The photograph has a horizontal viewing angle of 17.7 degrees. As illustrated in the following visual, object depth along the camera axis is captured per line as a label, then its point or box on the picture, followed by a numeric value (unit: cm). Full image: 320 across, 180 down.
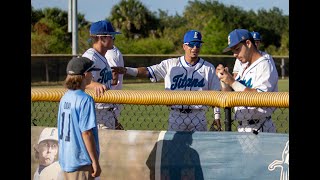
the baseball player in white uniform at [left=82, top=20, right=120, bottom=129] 978
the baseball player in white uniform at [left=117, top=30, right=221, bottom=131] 1033
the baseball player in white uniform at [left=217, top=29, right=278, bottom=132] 905
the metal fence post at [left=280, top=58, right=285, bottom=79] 4853
